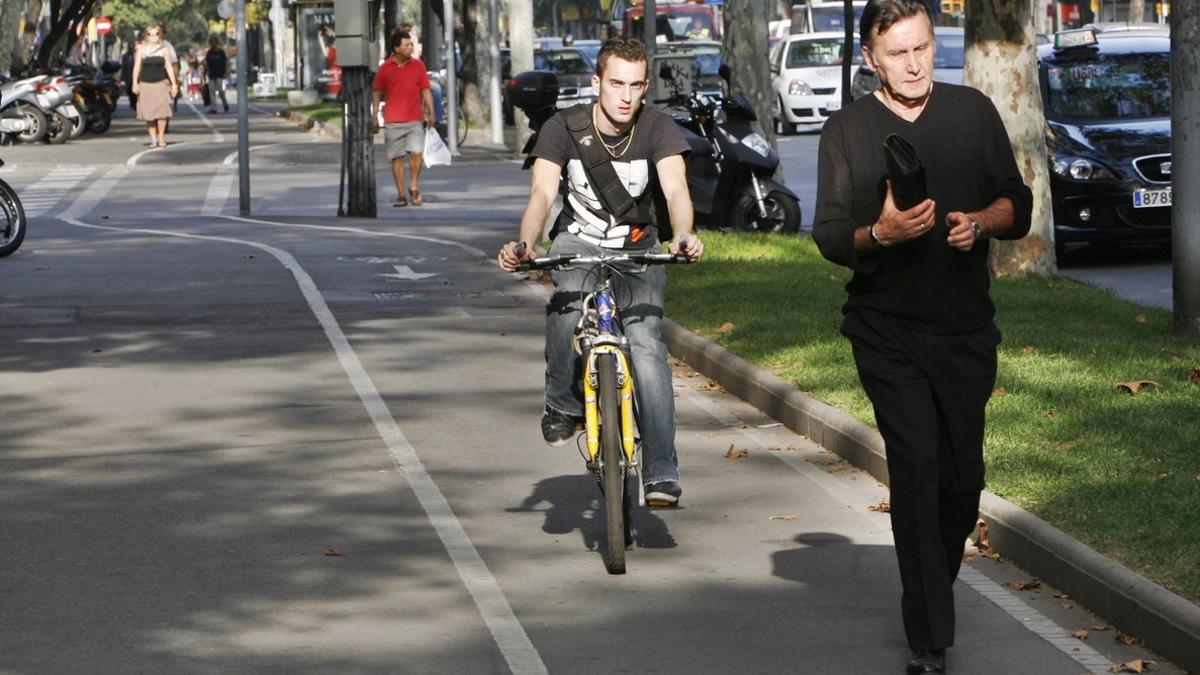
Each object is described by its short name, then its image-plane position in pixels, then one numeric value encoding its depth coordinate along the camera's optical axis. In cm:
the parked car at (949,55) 3494
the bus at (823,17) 5272
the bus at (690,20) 5994
